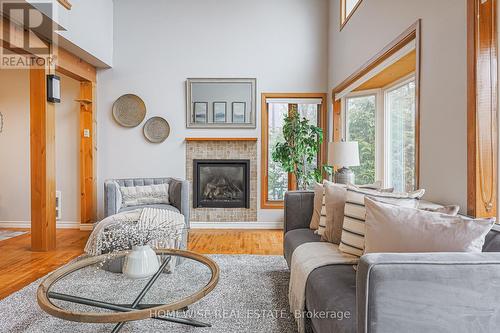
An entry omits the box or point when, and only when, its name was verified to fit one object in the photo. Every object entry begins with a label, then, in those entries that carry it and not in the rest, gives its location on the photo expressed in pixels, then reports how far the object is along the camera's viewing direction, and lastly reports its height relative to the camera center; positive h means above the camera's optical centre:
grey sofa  0.95 -0.41
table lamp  3.38 +0.11
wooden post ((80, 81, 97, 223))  4.61 +0.17
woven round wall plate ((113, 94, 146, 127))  4.73 +0.85
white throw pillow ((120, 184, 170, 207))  3.81 -0.39
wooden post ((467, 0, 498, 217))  1.58 +0.28
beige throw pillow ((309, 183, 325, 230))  2.46 -0.34
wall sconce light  3.56 +0.90
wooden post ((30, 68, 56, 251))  3.52 +0.04
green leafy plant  4.42 +0.24
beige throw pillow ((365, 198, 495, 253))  1.21 -0.28
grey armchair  3.54 -0.37
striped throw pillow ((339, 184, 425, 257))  1.72 -0.29
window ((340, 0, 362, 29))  3.81 +2.03
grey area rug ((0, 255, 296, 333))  1.84 -1.01
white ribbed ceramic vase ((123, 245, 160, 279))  1.63 -0.54
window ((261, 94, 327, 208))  4.79 +0.62
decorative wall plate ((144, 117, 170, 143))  4.74 +0.55
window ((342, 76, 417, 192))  3.52 +0.43
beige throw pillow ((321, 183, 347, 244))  2.05 -0.34
